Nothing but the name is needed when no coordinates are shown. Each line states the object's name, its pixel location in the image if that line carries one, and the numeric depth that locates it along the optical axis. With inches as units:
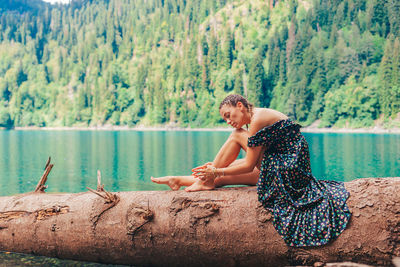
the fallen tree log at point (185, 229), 161.6
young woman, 164.1
